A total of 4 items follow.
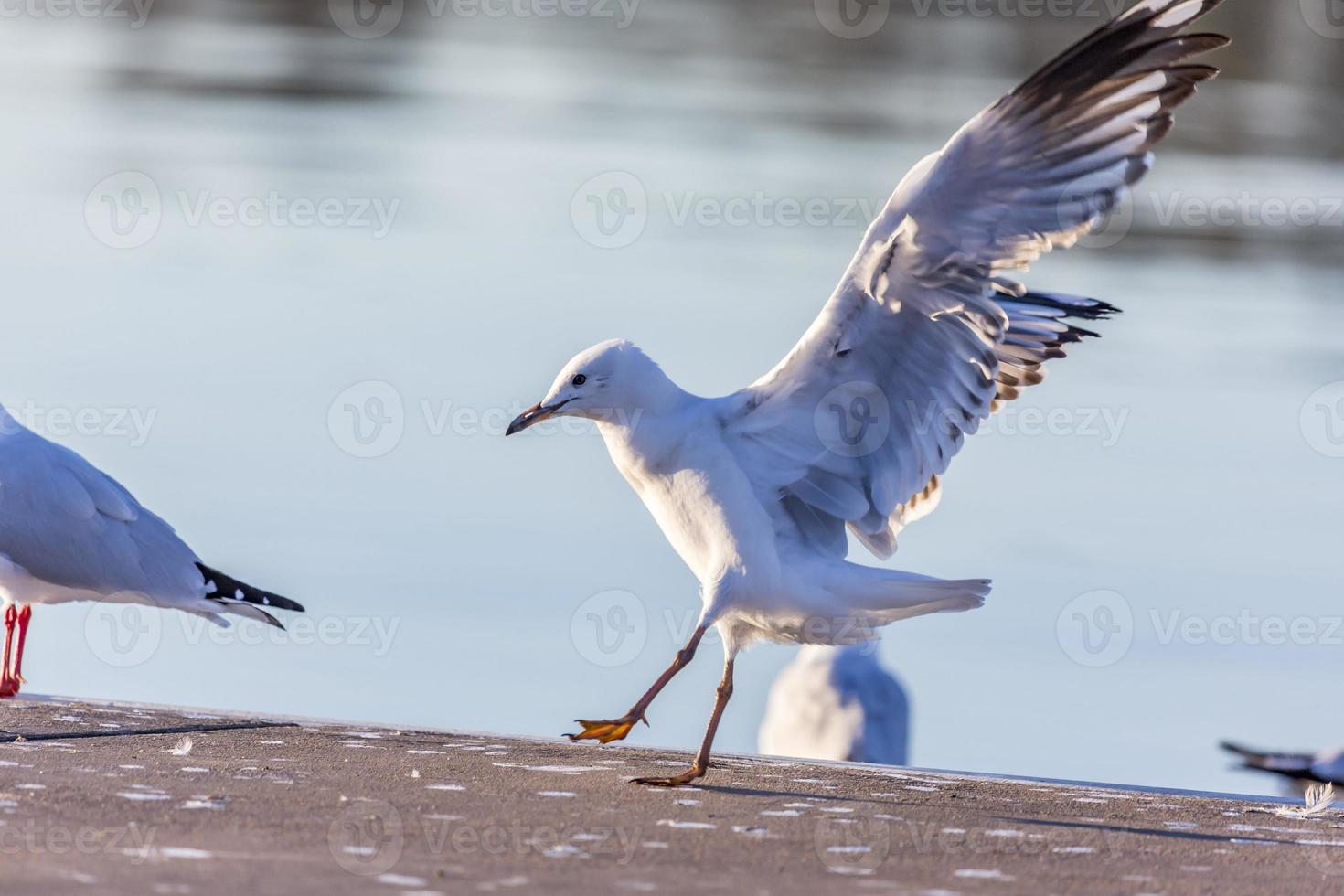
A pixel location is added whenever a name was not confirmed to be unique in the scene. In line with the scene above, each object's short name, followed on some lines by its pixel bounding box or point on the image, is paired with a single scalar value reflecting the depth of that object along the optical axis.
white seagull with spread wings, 12.53
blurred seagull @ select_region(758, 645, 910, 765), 19.47
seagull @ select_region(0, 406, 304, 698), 14.95
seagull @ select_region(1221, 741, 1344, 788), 19.27
